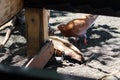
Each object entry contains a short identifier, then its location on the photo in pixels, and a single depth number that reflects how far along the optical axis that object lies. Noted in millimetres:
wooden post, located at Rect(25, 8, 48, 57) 3148
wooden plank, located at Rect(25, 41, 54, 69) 3223
